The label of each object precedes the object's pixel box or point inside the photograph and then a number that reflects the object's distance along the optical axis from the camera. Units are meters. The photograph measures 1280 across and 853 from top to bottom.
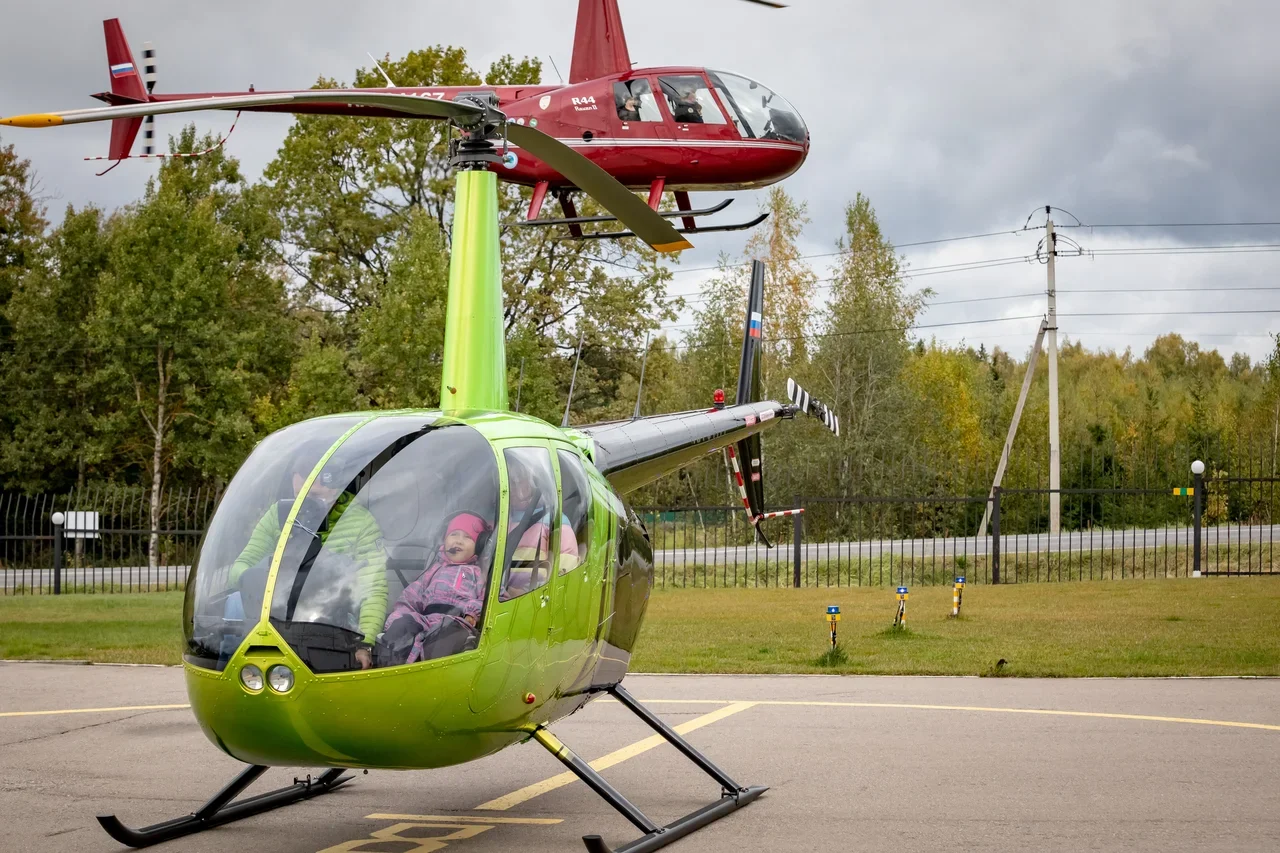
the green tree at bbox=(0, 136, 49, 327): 41.66
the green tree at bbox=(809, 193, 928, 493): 40.62
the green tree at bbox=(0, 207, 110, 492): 38.19
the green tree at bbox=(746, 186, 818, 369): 45.22
